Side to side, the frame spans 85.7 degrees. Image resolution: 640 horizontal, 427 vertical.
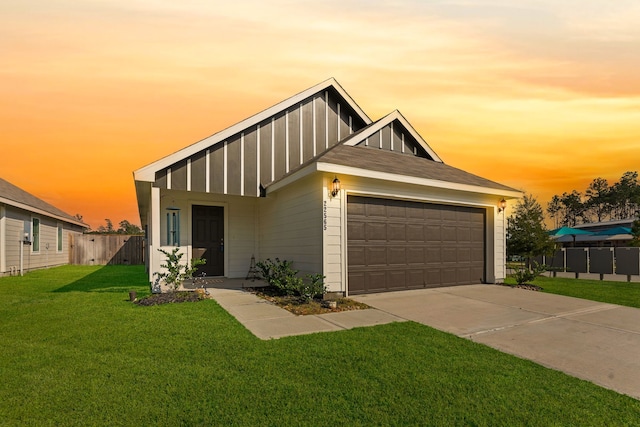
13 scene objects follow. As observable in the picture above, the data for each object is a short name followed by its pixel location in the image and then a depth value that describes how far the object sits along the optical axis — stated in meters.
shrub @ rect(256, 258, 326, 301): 7.27
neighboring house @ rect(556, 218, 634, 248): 20.83
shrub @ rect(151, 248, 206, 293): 7.89
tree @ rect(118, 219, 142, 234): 58.09
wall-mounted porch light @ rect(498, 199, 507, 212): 10.49
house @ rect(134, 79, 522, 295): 7.96
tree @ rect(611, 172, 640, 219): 44.99
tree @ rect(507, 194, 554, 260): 14.13
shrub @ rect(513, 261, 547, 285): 9.95
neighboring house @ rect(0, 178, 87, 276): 13.41
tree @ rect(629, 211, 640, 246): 19.34
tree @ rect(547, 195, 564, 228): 57.25
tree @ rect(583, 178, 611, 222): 49.09
